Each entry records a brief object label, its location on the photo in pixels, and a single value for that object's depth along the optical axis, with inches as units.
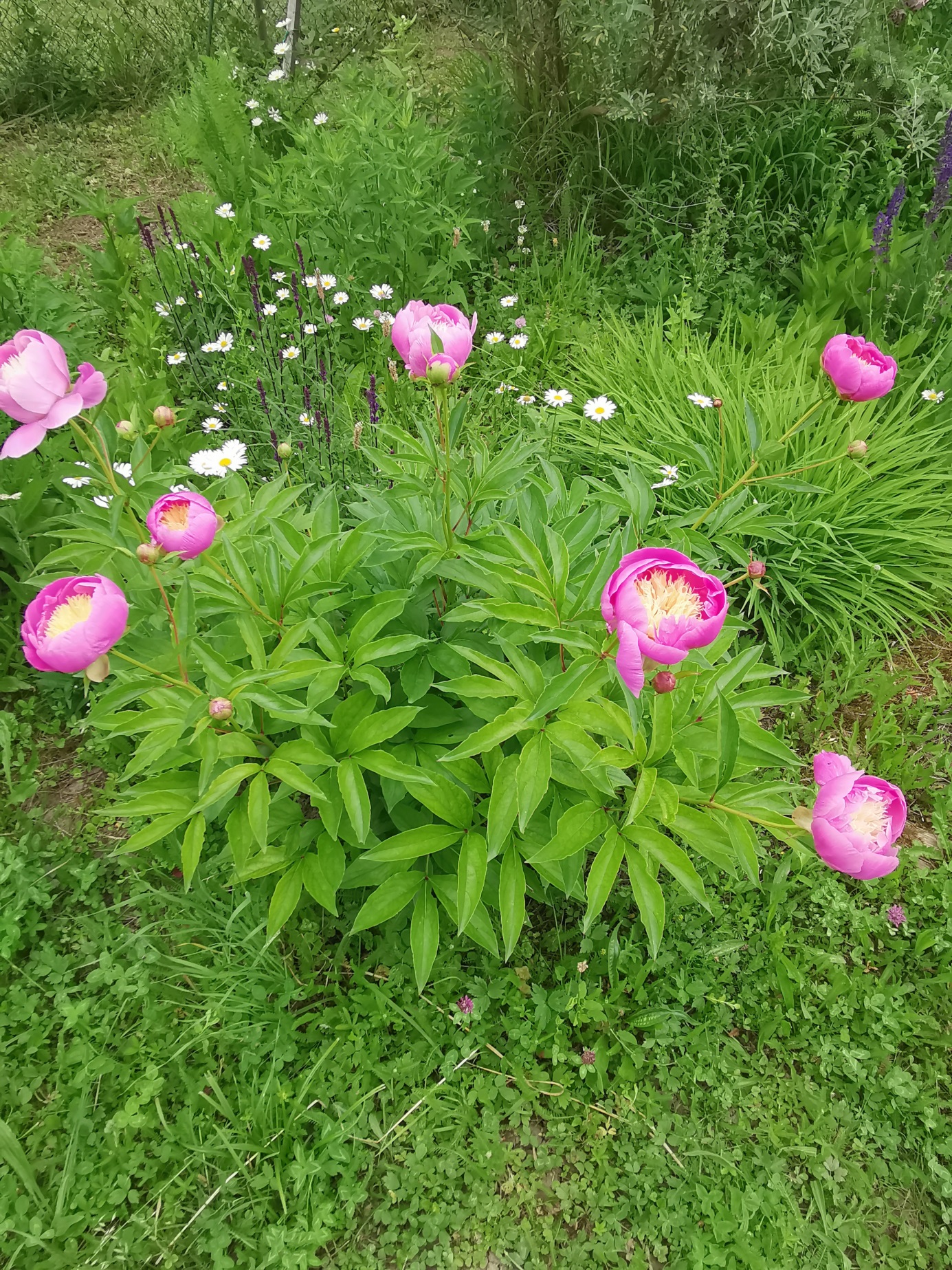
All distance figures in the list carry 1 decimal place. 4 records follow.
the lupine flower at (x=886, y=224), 107.0
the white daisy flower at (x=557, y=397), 103.7
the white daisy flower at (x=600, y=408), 96.1
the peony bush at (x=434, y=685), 40.7
